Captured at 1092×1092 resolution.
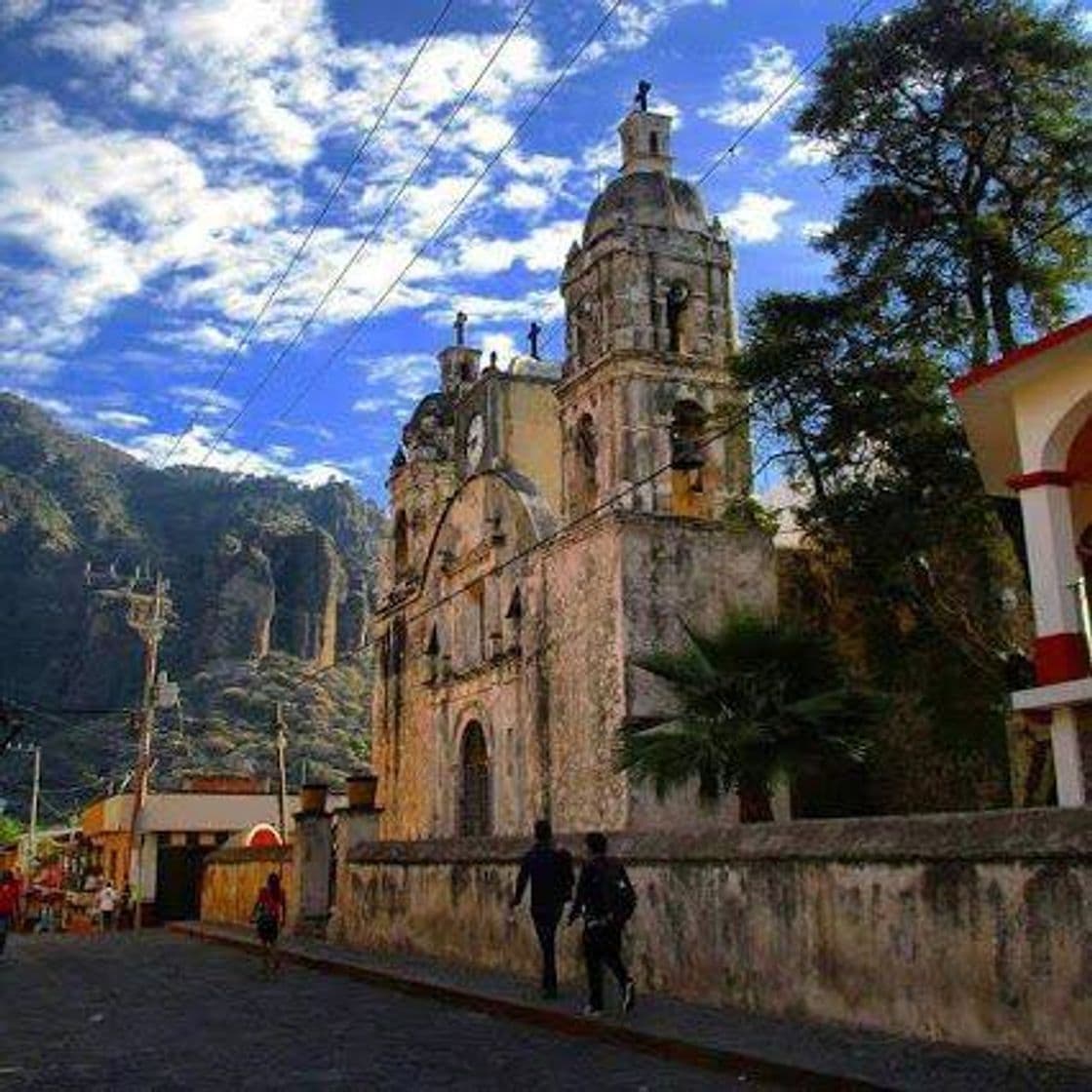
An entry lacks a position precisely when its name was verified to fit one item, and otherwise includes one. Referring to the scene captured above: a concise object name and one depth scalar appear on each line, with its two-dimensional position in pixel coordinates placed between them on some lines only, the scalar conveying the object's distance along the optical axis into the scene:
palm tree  14.39
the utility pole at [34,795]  50.84
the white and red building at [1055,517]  9.95
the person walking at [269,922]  15.87
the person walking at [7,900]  18.78
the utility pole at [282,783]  33.38
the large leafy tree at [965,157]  18.25
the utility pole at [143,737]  30.86
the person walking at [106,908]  30.98
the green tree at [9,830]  68.19
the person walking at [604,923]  9.63
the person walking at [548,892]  10.77
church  20.66
